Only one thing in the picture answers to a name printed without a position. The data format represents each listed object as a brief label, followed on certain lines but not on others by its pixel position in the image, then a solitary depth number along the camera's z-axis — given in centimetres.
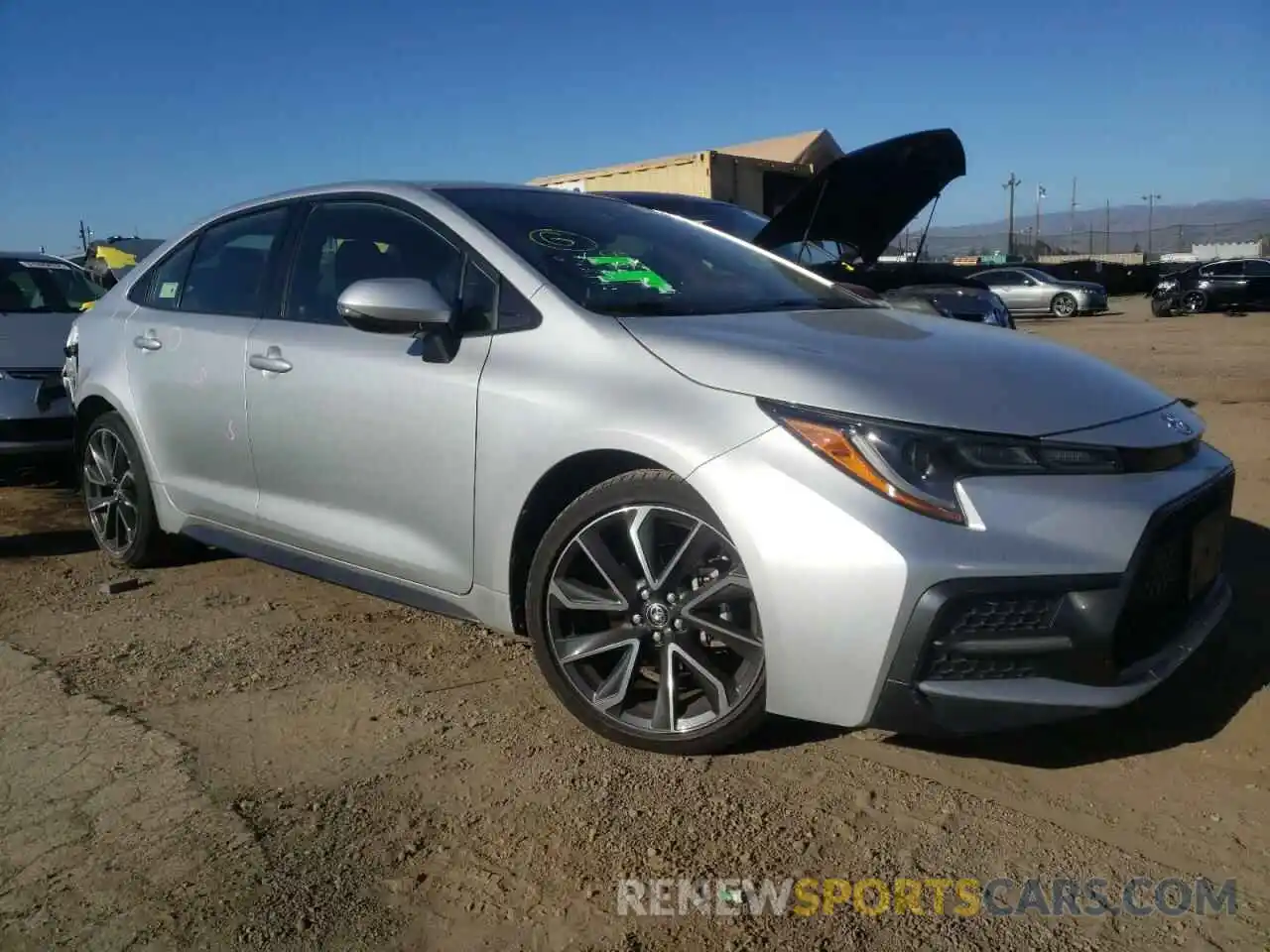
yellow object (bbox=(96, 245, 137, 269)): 1455
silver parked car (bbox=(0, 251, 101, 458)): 601
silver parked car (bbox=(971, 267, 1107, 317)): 2553
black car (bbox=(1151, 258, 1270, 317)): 2495
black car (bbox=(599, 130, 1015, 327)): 753
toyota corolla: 242
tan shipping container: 1445
